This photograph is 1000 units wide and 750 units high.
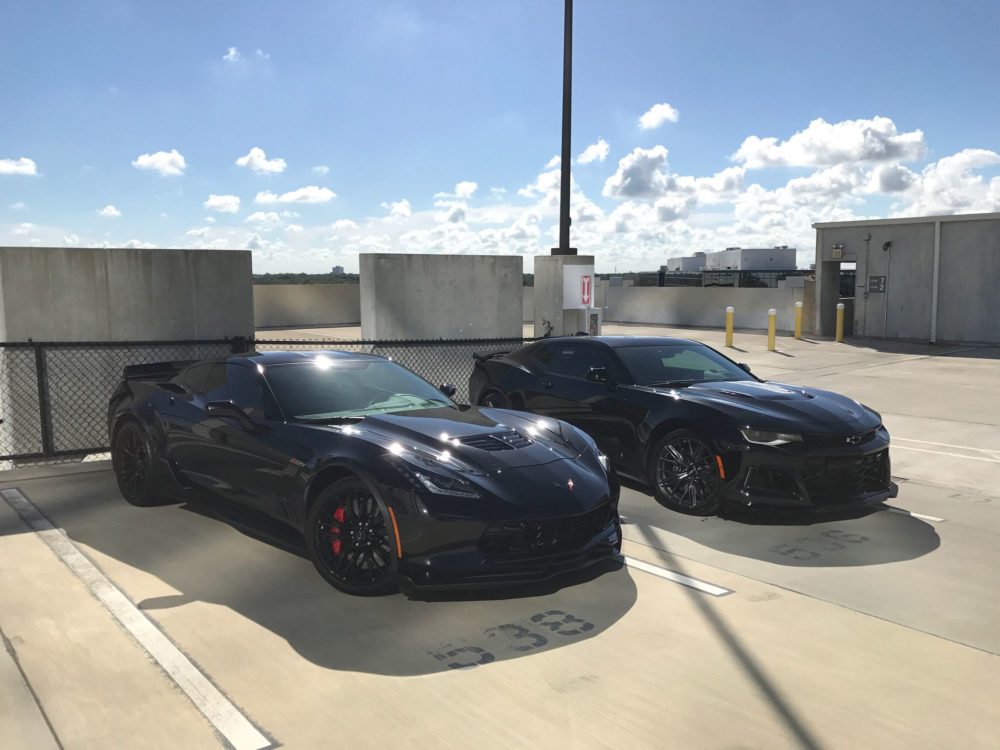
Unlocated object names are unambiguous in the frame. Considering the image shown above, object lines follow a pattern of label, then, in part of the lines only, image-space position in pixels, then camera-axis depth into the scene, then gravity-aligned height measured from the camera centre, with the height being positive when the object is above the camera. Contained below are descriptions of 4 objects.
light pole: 13.20 +2.11
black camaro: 6.10 -0.99
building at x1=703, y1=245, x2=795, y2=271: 60.25 +2.45
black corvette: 4.50 -1.01
